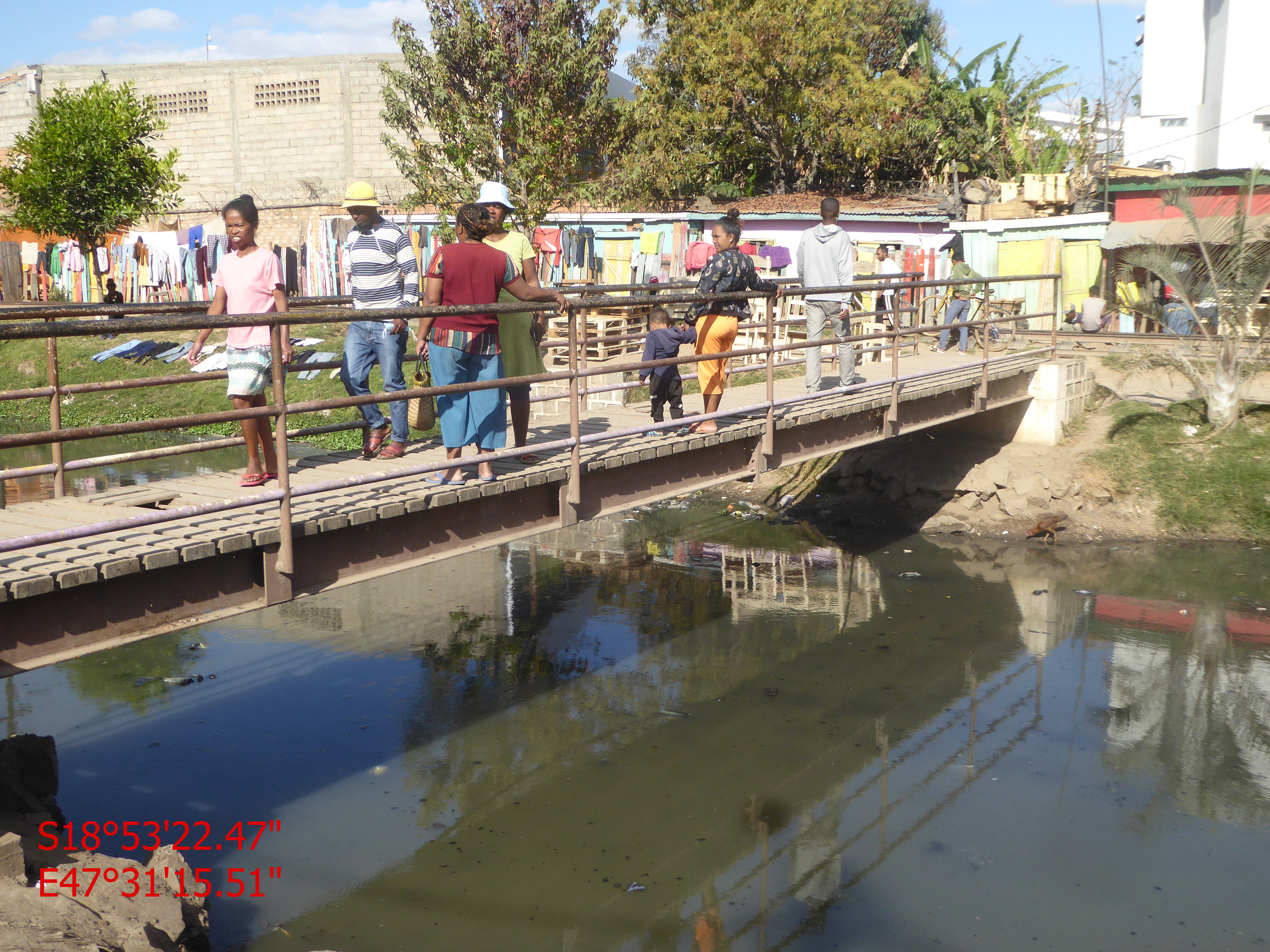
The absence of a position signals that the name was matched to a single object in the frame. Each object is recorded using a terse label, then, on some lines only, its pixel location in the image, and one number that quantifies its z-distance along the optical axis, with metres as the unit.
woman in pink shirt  5.73
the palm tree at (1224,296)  12.53
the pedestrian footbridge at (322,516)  4.50
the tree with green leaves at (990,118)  25.98
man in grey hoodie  9.48
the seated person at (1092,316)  19.94
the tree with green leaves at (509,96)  20.70
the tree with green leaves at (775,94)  25.20
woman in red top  6.15
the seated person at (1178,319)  17.30
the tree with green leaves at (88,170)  26.03
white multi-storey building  23.81
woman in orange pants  7.89
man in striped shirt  6.63
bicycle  15.32
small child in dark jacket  9.09
